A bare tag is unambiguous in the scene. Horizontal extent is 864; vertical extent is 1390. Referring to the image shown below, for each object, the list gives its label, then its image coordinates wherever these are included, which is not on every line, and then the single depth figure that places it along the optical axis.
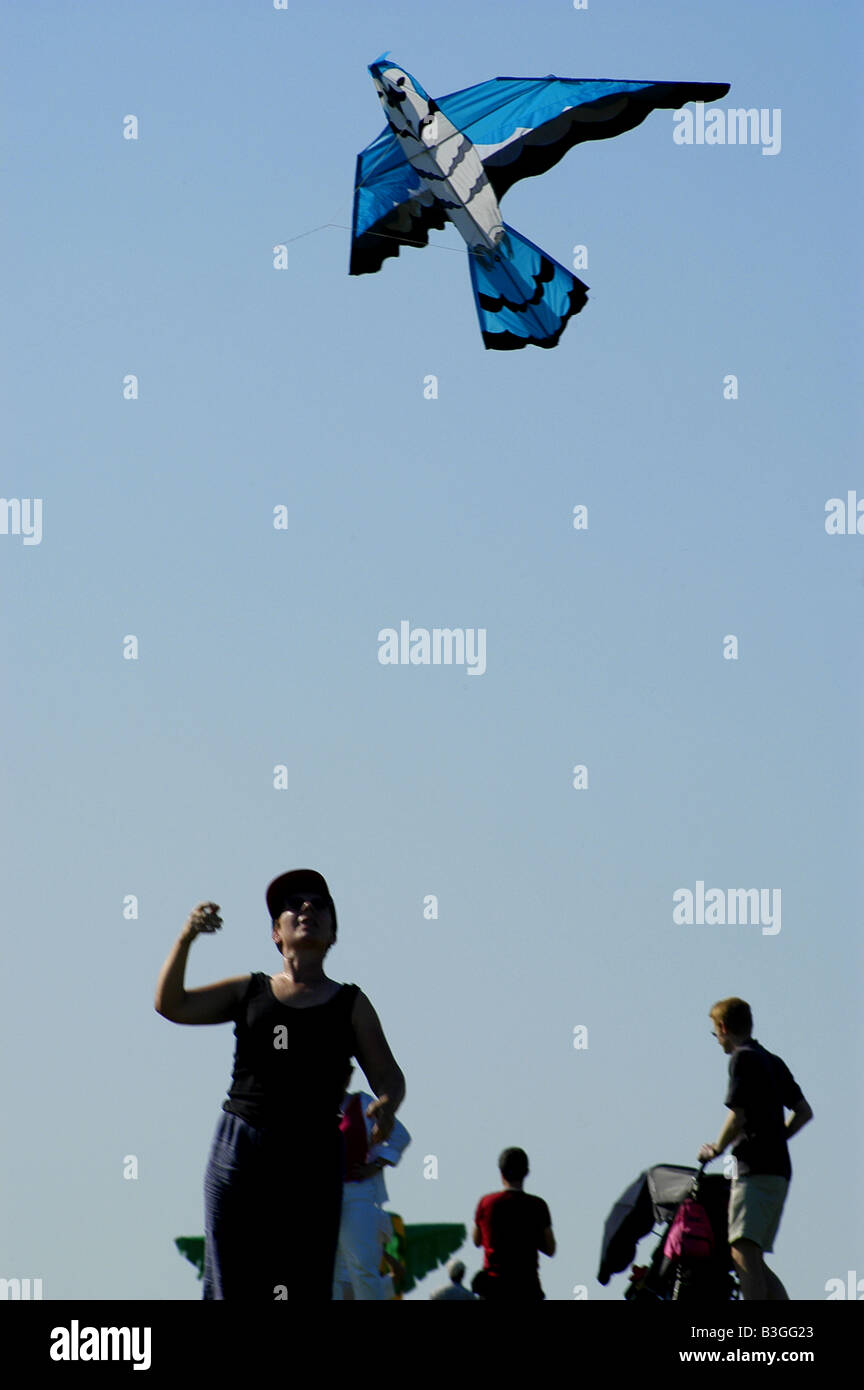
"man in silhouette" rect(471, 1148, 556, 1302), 17.52
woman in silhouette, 10.60
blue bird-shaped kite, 19.61
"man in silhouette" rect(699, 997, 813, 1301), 15.30
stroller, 17.03
